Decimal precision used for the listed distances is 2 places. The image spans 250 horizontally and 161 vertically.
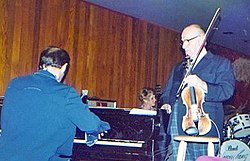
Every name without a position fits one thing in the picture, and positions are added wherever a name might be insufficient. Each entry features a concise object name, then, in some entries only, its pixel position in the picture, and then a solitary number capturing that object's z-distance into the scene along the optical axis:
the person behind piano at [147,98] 5.93
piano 3.61
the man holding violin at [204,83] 3.06
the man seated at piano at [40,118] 2.70
